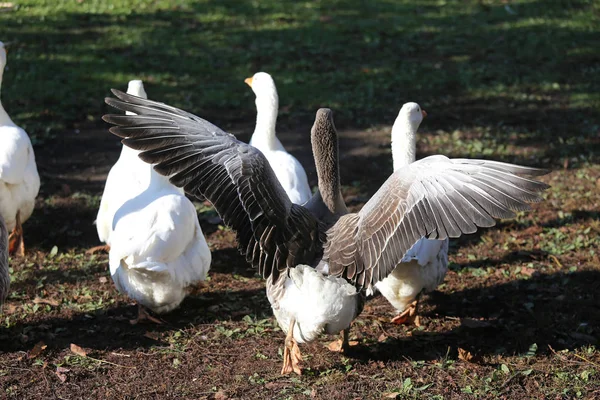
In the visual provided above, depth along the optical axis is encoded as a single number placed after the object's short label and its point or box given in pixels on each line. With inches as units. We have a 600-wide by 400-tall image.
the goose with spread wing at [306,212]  161.2
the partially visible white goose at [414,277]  199.3
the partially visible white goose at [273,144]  244.8
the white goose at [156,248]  204.8
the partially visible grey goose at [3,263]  198.1
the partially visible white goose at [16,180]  247.0
